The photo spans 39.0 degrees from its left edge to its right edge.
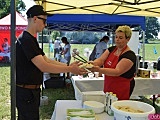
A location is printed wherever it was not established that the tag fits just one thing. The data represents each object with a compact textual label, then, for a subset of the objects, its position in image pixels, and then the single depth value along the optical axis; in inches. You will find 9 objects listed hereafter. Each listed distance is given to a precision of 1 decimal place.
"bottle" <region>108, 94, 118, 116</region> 54.6
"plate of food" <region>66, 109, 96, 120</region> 44.9
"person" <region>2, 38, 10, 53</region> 386.0
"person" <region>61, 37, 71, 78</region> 276.9
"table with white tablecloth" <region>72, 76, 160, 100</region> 132.7
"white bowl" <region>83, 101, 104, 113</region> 55.8
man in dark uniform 59.2
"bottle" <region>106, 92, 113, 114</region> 55.4
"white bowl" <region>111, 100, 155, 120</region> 40.2
